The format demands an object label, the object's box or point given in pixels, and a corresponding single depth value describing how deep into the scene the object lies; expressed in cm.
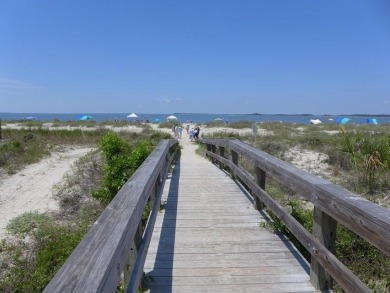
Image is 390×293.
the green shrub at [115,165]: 896
